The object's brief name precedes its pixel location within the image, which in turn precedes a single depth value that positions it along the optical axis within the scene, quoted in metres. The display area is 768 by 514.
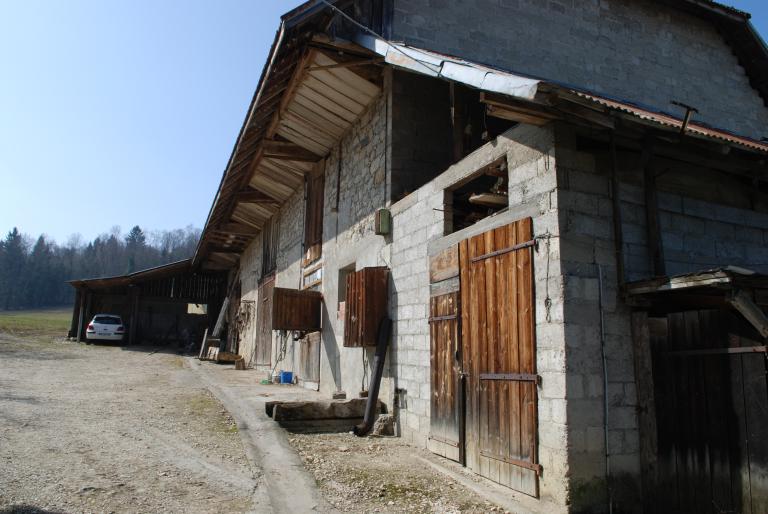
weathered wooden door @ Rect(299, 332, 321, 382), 10.61
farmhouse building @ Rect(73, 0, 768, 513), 4.24
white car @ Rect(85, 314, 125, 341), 21.81
